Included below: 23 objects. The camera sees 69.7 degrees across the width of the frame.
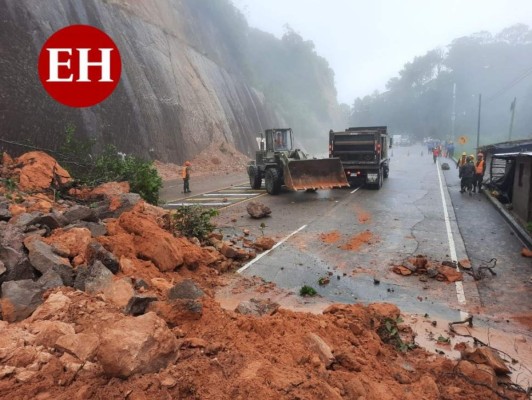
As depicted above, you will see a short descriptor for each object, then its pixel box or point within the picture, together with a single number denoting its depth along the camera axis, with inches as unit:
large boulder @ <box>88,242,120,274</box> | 225.3
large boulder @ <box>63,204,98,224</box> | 280.5
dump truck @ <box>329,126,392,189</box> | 683.4
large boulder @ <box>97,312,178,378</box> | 121.0
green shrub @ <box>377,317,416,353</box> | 173.2
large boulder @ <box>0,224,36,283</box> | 196.9
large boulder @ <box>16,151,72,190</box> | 360.8
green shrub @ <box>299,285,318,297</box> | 247.1
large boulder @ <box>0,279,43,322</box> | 168.2
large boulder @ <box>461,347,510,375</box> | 152.5
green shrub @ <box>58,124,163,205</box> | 457.1
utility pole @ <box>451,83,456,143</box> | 2497.2
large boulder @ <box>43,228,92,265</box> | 227.9
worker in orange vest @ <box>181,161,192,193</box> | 671.3
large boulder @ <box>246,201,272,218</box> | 446.0
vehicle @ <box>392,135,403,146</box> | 3167.8
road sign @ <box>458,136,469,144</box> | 1212.3
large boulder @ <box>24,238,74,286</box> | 203.5
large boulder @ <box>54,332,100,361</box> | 136.9
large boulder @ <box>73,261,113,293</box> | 197.8
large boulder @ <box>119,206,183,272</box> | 259.9
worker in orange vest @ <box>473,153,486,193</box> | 664.4
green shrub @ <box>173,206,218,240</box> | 328.5
